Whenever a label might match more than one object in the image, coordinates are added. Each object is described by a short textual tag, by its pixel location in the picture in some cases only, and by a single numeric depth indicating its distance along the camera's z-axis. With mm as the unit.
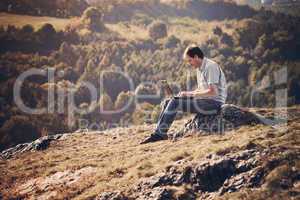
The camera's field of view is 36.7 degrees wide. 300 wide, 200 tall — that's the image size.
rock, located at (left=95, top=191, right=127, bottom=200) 10703
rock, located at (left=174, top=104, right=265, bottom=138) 13602
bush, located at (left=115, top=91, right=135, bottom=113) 108938
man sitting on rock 12422
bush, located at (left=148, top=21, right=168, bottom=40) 155875
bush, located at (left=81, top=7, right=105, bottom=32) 158875
